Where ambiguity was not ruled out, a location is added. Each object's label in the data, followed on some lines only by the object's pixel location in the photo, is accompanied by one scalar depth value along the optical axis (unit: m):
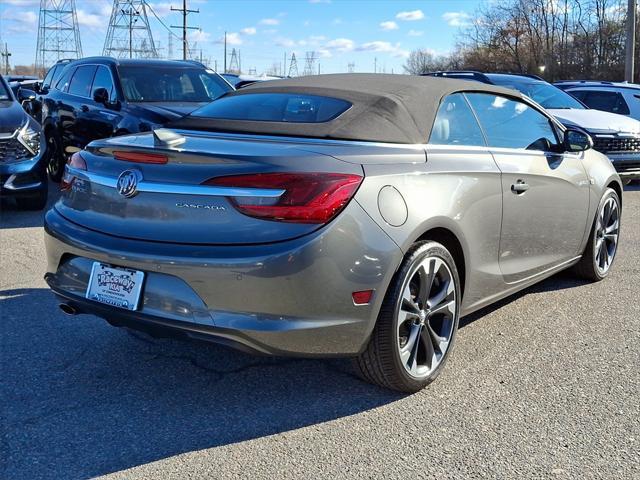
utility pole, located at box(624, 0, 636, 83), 21.09
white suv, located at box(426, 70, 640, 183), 10.02
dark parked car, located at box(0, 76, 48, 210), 7.51
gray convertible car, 2.79
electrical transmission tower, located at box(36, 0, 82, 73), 69.94
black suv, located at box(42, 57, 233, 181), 7.82
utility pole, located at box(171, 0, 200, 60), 49.19
